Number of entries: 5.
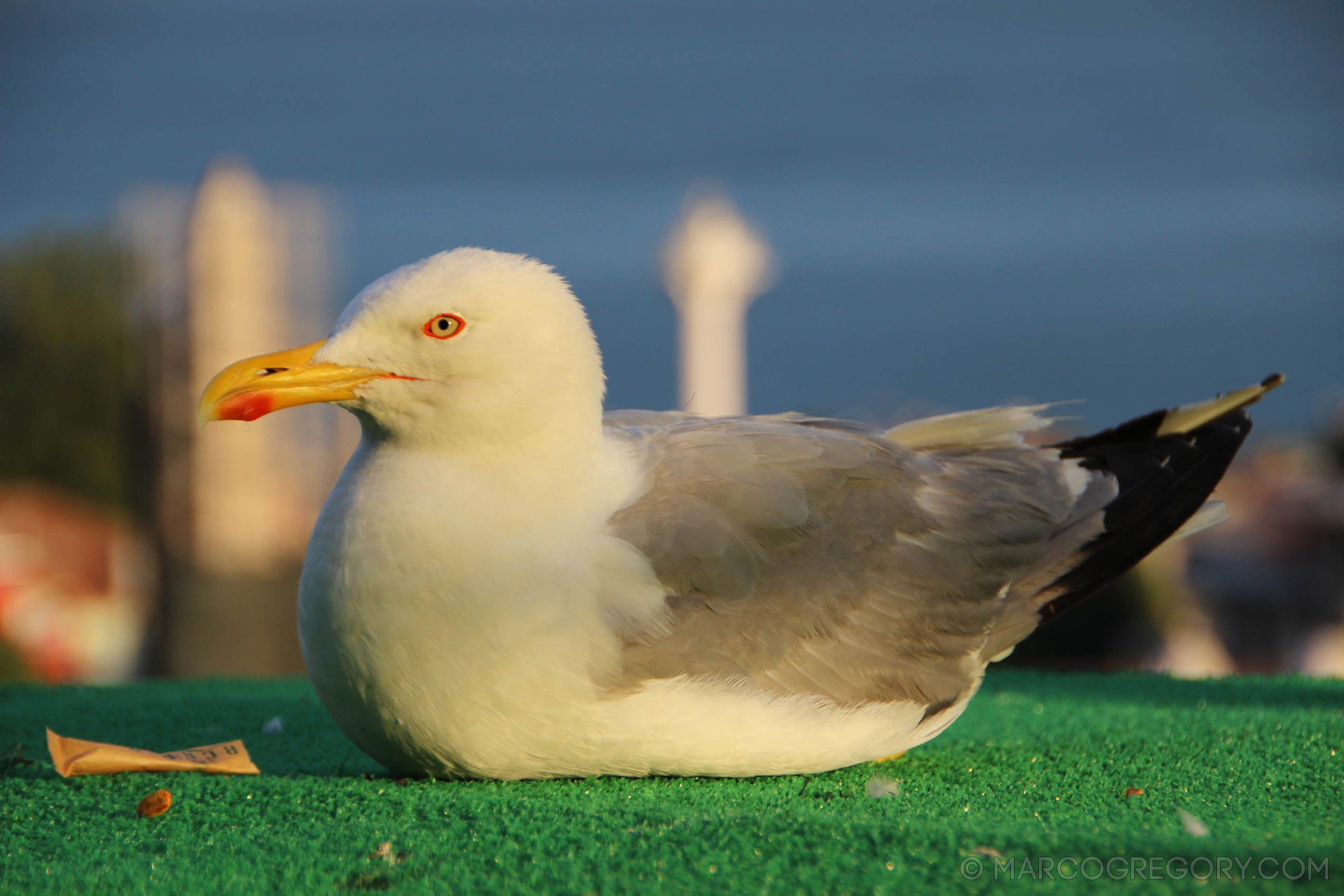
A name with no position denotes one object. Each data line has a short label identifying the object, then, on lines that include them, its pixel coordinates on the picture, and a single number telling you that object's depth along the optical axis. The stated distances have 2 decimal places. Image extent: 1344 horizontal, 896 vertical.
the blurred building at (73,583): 49.28
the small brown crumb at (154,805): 6.14
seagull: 6.25
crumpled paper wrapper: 6.92
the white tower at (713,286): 50.28
